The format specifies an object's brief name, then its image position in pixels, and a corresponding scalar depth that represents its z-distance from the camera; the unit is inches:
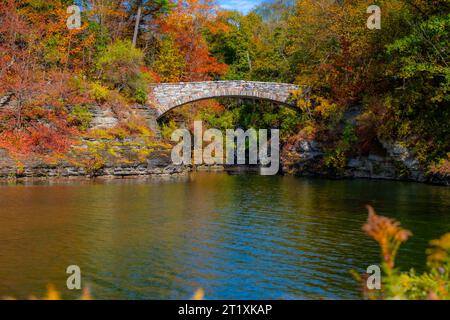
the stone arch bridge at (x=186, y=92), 1461.6
